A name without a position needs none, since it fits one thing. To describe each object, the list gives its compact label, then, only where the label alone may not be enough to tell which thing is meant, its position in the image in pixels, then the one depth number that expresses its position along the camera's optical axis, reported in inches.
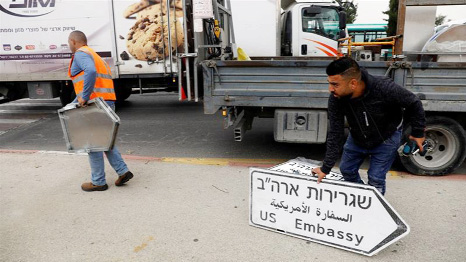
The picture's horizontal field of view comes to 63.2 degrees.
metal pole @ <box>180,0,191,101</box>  204.9
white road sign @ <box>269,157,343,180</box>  142.8
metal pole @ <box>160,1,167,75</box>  318.4
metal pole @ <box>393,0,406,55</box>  184.1
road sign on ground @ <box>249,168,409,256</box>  109.4
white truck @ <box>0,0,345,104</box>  327.0
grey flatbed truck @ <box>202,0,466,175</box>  173.5
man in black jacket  108.1
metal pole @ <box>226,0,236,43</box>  271.6
